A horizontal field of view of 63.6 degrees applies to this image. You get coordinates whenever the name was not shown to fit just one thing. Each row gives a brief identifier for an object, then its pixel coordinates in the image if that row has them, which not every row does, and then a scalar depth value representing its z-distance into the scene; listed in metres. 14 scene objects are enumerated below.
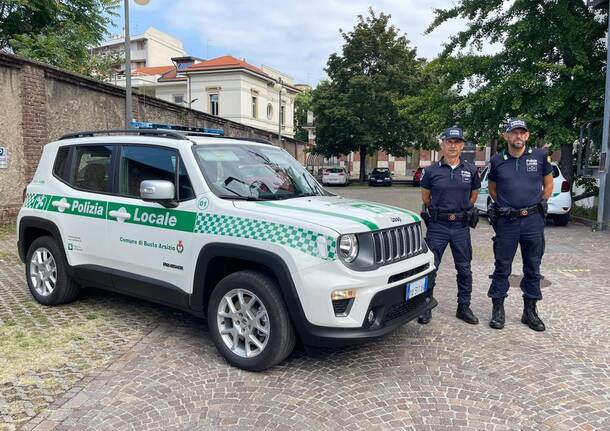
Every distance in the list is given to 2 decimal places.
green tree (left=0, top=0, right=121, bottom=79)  14.95
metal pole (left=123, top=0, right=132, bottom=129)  11.77
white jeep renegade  3.48
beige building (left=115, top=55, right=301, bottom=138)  45.56
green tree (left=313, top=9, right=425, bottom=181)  35.53
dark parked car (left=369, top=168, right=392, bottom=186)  36.97
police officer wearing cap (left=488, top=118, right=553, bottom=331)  4.66
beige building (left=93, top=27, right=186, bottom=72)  70.62
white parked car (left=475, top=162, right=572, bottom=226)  11.89
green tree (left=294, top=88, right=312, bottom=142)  63.12
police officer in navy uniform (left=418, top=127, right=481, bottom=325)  4.84
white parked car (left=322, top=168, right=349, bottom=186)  35.47
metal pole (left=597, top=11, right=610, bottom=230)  11.53
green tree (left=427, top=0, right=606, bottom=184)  13.23
